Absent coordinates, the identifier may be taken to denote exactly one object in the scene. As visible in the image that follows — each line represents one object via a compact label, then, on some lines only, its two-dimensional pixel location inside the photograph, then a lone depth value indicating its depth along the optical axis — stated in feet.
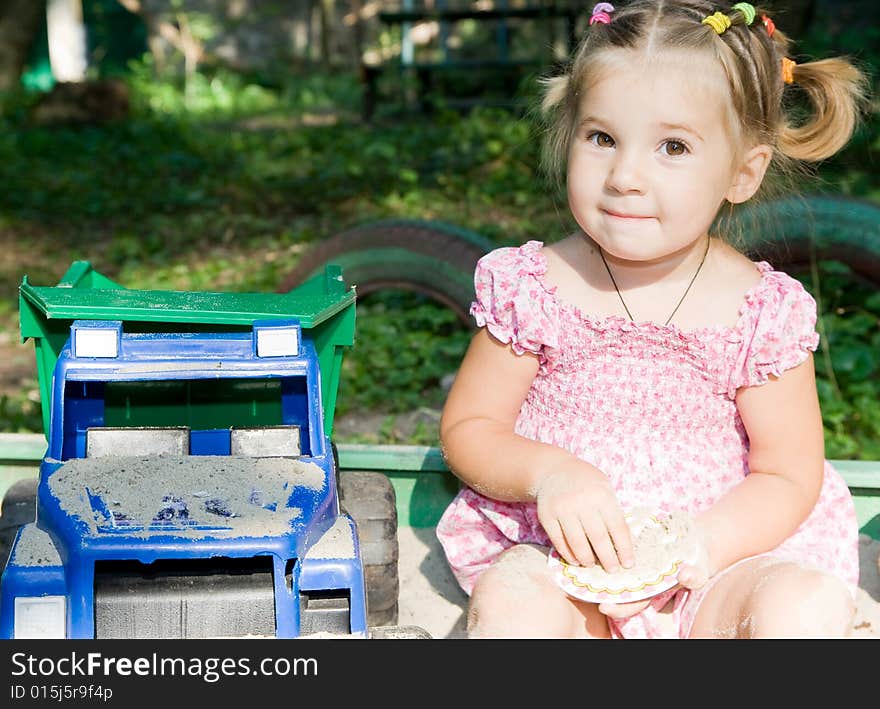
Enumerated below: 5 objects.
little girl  5.63
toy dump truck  4.97
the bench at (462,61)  28.35
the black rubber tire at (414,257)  10.98
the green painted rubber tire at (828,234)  11.04
